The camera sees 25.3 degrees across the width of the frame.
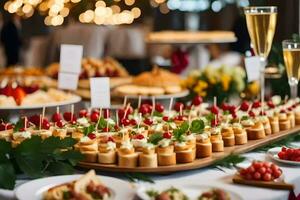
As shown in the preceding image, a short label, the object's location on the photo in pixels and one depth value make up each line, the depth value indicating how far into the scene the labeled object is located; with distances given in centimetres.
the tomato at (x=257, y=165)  226
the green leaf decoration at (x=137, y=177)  233
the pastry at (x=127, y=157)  238
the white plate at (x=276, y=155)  252
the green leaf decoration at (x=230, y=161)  251
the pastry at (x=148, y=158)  238
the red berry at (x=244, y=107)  325
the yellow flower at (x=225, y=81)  448
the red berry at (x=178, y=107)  324
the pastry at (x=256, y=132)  290
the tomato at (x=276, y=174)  225
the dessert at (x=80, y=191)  194
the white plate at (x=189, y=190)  198
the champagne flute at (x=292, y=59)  309
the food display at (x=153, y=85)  464
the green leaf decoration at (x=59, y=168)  235
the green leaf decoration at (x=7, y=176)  220
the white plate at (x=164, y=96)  450
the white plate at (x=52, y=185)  202
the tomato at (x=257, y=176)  223
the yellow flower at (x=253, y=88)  452
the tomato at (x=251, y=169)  225
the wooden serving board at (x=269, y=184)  219
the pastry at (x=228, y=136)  275
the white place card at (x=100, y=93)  298
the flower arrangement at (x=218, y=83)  452
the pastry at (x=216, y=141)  263
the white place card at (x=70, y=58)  347
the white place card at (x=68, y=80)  358
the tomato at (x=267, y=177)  223
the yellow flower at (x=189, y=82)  471
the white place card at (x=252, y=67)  354
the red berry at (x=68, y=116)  298
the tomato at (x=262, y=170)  224
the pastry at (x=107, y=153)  242
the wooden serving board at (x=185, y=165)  237
